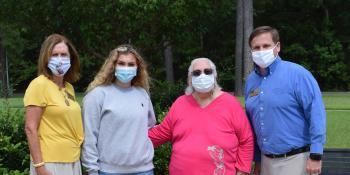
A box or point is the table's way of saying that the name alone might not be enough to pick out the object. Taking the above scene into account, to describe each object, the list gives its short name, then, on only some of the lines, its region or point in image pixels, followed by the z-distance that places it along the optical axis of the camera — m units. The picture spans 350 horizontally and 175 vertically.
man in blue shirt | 4.61
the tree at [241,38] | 25.38
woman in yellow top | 4.41
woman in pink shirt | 4.68
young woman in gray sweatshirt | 4.58
